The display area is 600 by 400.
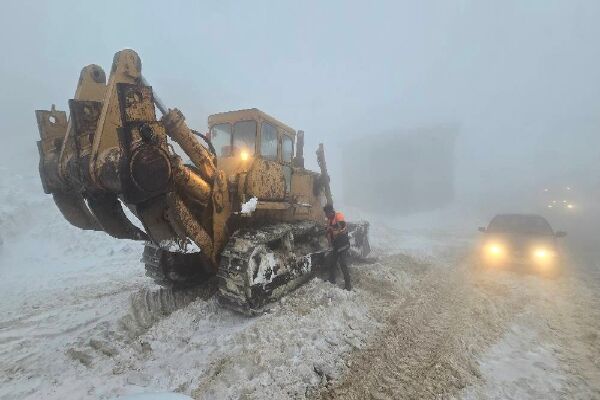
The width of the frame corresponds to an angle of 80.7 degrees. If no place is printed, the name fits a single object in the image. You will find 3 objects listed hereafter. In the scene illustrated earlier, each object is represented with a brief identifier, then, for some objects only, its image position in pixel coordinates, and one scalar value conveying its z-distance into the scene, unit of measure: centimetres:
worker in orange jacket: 726
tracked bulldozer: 370
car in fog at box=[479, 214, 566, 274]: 944
